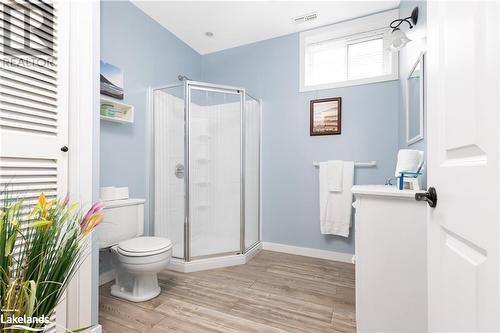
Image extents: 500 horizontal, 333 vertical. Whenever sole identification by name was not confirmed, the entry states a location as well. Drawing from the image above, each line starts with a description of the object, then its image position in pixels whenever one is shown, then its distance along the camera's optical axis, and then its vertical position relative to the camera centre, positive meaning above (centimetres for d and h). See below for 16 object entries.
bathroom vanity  114 -49
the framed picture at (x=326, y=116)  250 +55
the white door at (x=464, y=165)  45 +0
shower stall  227 -6
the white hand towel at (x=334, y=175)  240 -9
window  239 +124
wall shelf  194 +50
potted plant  58 -28
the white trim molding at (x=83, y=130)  119 +19
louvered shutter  96 +30
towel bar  234 +2
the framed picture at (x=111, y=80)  194 +75
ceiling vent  239 +157
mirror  148 +45
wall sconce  154 +88
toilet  164 -62
